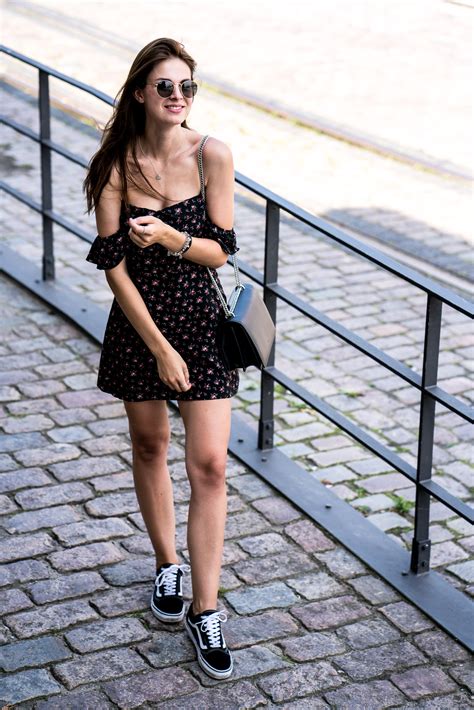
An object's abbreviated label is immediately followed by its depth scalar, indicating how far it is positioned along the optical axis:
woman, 5.52
